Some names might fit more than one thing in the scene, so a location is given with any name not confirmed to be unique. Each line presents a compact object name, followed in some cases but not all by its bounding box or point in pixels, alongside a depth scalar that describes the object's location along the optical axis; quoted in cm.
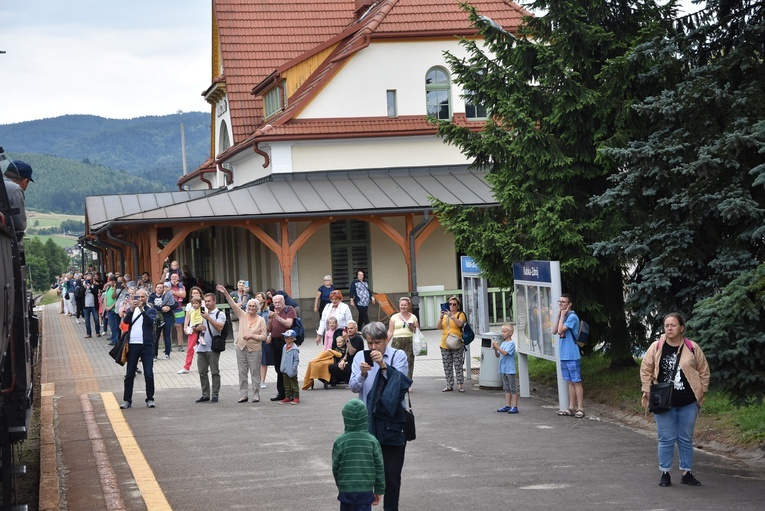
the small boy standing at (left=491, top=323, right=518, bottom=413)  1580
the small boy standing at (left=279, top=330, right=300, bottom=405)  1730
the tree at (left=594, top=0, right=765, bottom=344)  1218
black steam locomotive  865
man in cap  913
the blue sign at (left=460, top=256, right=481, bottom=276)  1981
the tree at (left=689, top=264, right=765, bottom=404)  1041
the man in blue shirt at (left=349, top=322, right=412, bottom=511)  884
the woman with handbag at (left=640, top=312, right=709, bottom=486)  1040
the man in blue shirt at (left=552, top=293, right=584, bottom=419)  1538
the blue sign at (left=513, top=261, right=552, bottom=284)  1614
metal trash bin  1861
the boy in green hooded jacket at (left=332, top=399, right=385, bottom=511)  795
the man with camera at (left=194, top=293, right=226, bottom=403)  1733
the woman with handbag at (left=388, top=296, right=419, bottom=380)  1809
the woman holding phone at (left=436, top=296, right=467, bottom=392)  1834
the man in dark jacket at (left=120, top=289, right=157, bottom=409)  1698
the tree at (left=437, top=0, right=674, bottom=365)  1642
